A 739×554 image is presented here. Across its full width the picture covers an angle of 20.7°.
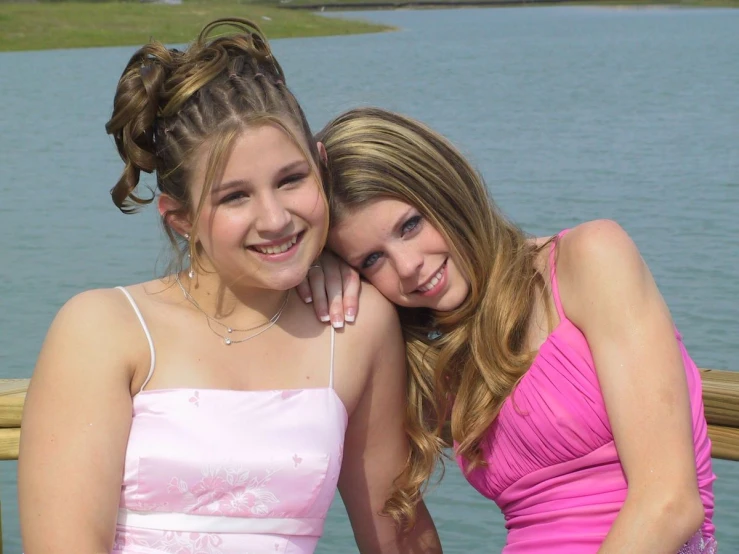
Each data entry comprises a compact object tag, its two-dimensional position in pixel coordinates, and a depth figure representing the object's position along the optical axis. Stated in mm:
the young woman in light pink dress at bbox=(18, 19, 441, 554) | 4389
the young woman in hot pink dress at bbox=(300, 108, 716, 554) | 4438
